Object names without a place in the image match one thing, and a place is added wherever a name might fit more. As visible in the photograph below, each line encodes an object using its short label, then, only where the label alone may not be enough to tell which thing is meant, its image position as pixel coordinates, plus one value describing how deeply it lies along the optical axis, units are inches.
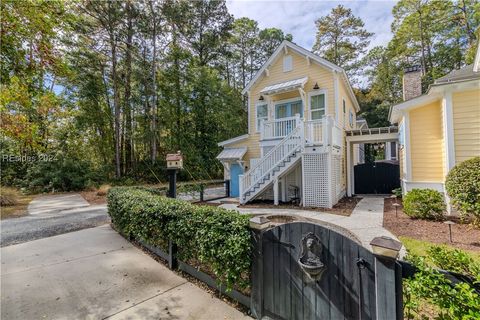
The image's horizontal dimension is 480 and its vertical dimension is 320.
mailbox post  267.6
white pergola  479.2
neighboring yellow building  272.2
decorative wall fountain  94.0
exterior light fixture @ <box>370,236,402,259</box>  77.1
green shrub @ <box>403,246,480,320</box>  66.0
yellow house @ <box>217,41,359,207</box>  365.1
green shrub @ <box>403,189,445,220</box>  272.9
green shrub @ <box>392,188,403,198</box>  448.5
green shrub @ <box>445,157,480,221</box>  222.2
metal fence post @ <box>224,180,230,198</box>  526.3
